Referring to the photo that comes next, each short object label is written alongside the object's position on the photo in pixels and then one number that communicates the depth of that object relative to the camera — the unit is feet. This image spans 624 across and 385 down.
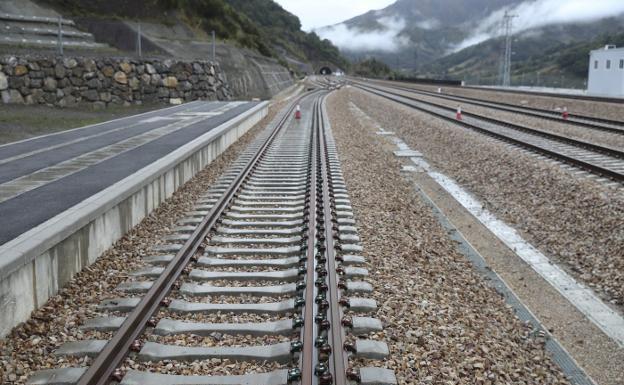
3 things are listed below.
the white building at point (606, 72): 159.37
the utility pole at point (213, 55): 118.11
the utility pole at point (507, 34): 220.64
